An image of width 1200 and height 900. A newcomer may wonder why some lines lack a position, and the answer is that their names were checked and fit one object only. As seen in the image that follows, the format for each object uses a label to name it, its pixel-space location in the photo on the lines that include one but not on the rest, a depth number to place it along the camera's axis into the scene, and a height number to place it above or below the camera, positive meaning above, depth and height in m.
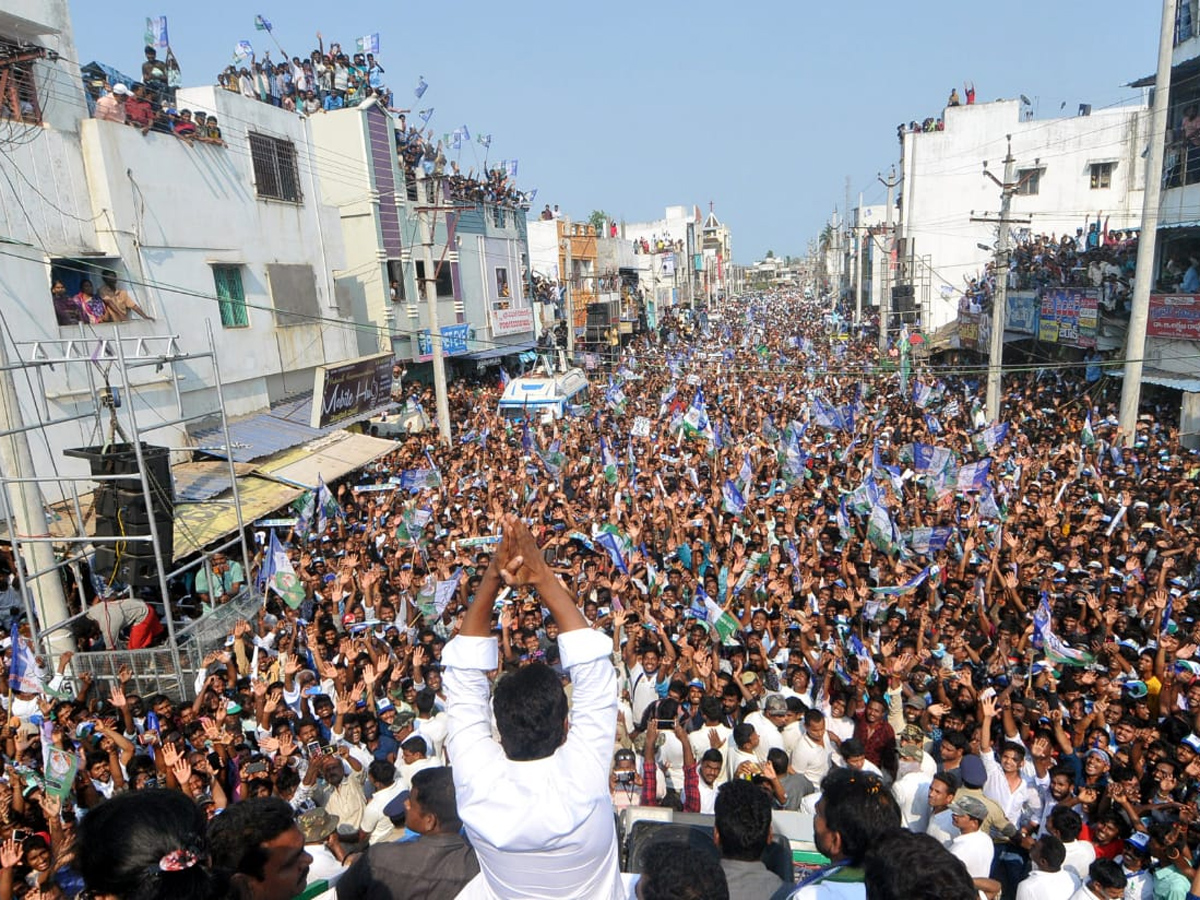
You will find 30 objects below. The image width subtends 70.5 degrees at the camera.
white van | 19.72 -3.05
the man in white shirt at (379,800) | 4.75 -2.92
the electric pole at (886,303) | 34.34 -2.43
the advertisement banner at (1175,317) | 16.41 -1.77
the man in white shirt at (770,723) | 5.34 -2.94
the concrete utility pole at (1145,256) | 14.38 -0.49
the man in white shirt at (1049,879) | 3.85 -2.88
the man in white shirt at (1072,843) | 4.21 -2.98
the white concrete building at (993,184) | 34.78 +2.23
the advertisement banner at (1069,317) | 19.20 -1.97
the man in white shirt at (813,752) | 5.17 -3.00
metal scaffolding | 7.47 -2.80
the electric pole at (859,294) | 47.59 -2.70
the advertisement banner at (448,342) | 23.41 -1.99
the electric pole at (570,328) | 29.45 -2.31
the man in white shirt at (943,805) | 4.25 -2.78
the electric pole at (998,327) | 17.19 -1.82
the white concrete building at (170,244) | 11.16 +0.67
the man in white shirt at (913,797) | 4.61 -2.99
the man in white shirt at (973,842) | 3.98 -2.77
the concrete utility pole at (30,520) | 7.64 -2.02
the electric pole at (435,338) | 17.48 -1.36
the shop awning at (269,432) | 13.49 -2.54
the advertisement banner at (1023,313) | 22.77 -2.11
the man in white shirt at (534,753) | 2.05 -1.18
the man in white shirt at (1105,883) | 3.76 -2.83
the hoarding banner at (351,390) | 15.20 -2.14
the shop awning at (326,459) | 12.96 -2.95
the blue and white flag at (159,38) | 14.86 +4.28
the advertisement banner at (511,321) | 27.88 -1.85
